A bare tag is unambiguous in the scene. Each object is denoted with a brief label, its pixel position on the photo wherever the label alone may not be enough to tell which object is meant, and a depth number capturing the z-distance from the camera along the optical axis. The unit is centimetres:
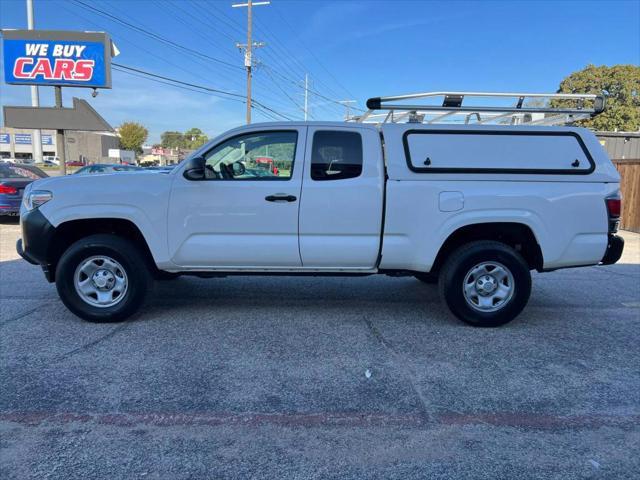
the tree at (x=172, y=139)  13877
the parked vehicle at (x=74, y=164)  6264
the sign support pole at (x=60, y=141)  1392
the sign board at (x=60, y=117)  1322
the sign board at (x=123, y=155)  7556
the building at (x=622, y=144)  1915
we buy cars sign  1372
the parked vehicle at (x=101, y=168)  1550
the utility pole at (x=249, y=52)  2908
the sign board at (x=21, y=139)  8514
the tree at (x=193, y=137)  13010
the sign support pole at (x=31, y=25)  2488
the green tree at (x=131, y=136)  10294
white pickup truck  453
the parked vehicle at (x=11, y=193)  1134
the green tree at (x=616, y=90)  3606
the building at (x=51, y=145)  8431
